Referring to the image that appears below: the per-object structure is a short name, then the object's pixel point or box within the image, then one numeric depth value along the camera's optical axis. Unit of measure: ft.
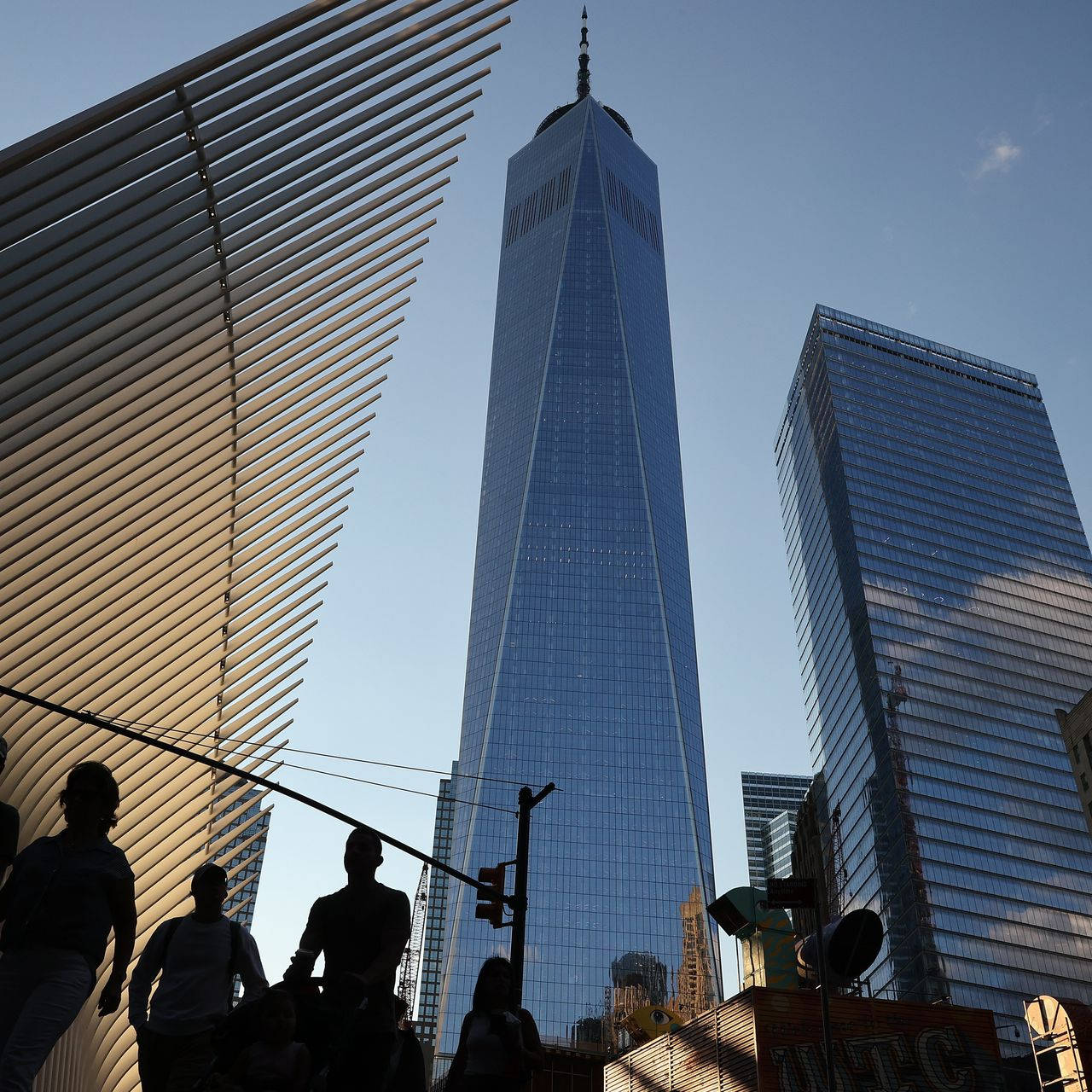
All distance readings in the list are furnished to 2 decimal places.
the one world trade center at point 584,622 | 410.93
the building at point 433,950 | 584.81
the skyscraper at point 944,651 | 331.57
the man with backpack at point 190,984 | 22.25
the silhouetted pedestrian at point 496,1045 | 23.18
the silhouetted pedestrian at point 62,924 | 18.40
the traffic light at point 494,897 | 50.42
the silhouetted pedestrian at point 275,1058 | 18.54
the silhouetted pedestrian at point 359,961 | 19.34
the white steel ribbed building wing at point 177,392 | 48.32
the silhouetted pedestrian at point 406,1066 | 19.94
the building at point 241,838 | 73.05
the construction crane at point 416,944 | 316.19
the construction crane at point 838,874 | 359.87
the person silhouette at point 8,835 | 19.84
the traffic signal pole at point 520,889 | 44.21
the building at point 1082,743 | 191.11
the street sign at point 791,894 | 61.00
